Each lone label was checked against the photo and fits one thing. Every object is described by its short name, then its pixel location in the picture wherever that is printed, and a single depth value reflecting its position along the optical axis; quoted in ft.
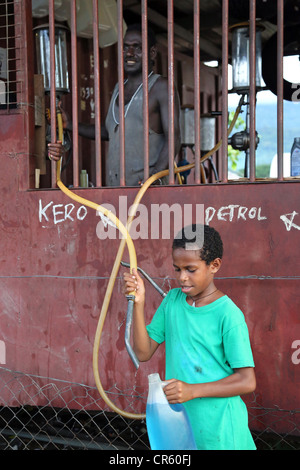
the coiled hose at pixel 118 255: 8.45
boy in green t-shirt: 6.31
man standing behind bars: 11.35
